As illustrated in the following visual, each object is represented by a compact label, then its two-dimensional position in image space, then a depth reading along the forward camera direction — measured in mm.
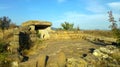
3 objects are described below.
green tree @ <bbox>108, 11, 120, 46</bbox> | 3416
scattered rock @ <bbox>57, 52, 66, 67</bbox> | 2746
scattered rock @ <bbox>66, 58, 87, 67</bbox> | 2712
